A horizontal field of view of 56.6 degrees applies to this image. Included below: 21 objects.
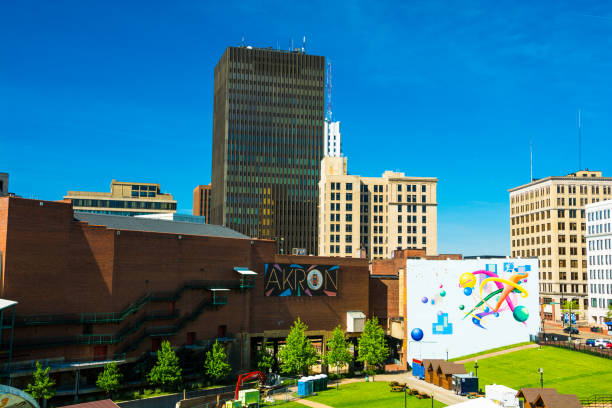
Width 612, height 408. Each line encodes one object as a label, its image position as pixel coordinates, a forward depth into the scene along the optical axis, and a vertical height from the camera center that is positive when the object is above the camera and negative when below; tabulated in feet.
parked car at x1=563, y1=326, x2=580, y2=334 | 364.58 -38.58
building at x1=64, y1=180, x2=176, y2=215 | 634.43 +70.67
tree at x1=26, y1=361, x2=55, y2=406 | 176.04 -37.32
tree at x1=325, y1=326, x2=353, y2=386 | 251.80 -36.82
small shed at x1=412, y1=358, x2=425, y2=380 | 247.72 -44.19
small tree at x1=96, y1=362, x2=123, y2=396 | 192.34 -38.17
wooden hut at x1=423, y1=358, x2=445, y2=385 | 233.55 -40.86
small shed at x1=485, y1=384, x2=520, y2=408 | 177.99 -39.98
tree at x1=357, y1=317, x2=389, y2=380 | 259.39 -35.38
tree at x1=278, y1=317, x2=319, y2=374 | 241.96 -36.46
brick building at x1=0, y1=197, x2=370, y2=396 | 189.67 -8.16
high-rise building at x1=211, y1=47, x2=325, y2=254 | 582.35 +128.01
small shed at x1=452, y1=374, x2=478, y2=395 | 213.87 -43.06
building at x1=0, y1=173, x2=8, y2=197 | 400.02 +60.63
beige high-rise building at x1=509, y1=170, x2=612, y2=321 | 472.85 +33.01
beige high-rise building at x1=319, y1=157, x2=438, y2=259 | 489.26 +45.68
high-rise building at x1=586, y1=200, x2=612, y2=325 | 410.31 +9.51
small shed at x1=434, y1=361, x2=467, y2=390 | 224.74 -40.54
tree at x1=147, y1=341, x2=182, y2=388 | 205.98 -37.34
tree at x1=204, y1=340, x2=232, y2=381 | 221.66 -37.84
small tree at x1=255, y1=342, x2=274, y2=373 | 244.01 -39.54
